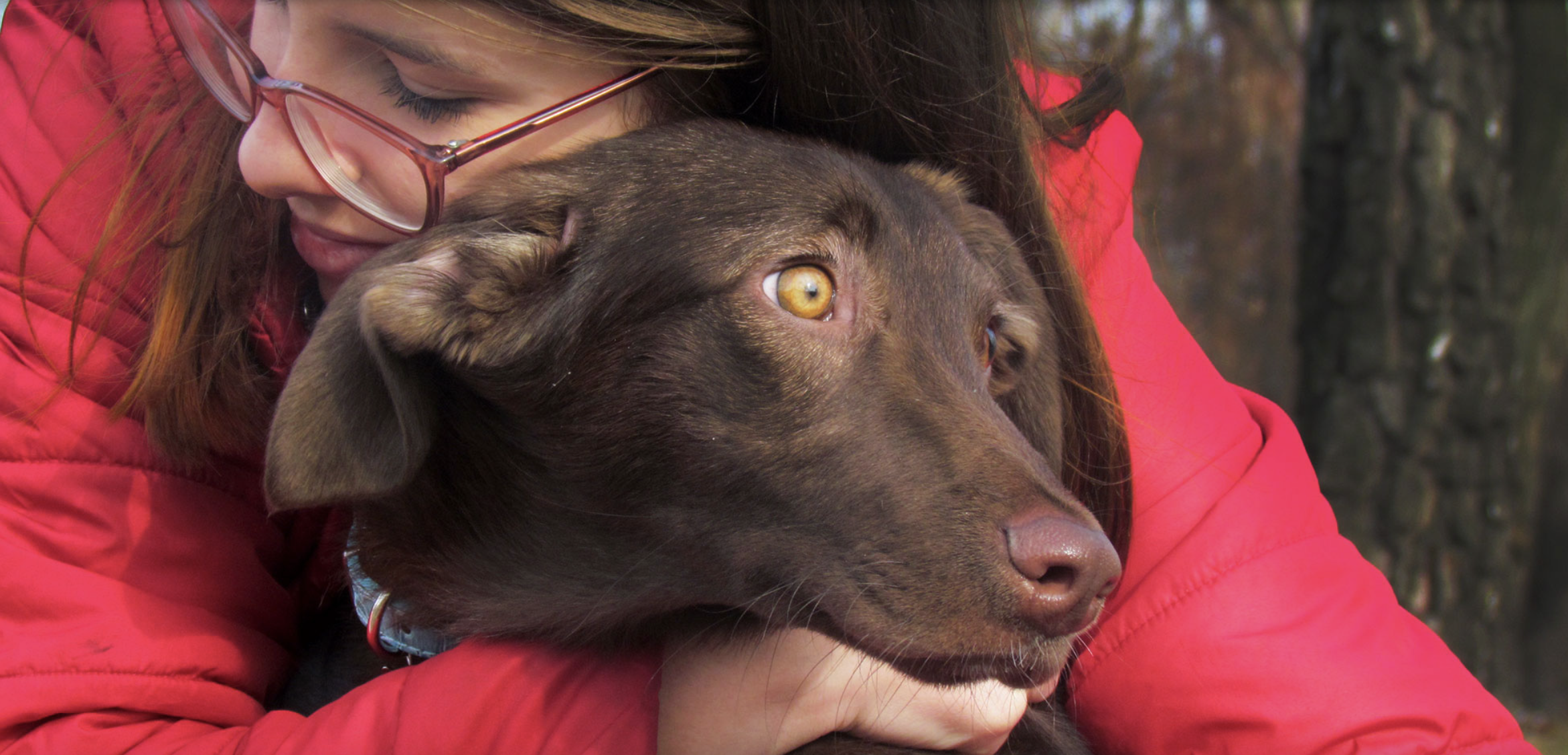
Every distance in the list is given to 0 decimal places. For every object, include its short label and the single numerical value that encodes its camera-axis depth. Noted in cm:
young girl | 86
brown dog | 80
